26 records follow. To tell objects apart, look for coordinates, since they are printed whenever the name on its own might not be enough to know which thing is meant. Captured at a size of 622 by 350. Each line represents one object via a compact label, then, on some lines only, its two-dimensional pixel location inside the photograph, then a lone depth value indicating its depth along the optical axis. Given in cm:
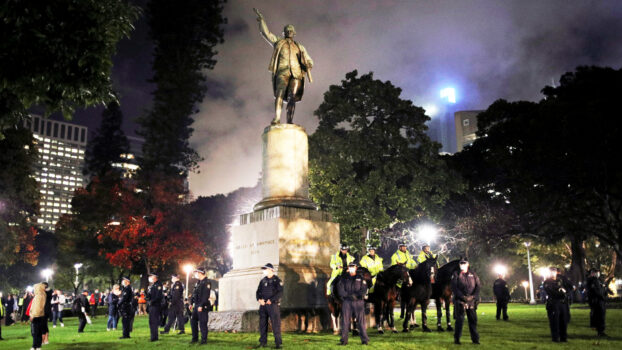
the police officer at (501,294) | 1941
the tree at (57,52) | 812
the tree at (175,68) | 4606
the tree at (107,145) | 5897
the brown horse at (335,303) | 1236
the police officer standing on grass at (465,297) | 1070
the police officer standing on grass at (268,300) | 1037
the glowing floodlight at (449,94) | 9981
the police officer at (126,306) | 1491
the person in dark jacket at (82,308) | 1973
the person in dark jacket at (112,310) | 1976
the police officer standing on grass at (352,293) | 1088
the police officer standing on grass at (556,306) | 1140
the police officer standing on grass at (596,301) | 1277
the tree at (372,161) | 3194
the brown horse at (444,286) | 1383
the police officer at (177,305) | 1636
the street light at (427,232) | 3534
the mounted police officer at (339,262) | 1239
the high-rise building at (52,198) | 18630
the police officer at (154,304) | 1372
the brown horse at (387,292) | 1270
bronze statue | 1614
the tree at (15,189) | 3616
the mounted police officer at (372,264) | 1348
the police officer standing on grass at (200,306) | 1188
